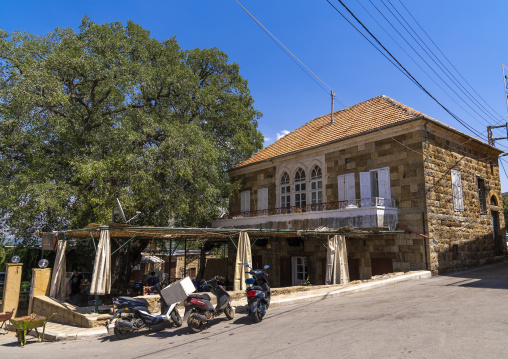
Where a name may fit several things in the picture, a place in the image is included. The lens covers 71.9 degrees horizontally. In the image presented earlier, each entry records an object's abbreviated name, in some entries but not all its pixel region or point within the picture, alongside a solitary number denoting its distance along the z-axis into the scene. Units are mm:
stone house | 15273
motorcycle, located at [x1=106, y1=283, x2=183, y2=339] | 7367
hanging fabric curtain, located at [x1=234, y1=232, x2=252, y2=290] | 10750
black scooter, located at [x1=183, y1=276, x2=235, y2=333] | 7461
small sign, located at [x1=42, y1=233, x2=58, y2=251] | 12030
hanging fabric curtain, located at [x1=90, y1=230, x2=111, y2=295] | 8766
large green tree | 13953
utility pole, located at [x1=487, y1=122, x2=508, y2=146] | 29559
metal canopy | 9617
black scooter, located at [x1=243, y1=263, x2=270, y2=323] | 7859
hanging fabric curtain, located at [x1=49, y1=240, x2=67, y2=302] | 11008
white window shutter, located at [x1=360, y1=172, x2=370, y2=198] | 16875
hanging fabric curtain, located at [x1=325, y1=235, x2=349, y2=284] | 13547
